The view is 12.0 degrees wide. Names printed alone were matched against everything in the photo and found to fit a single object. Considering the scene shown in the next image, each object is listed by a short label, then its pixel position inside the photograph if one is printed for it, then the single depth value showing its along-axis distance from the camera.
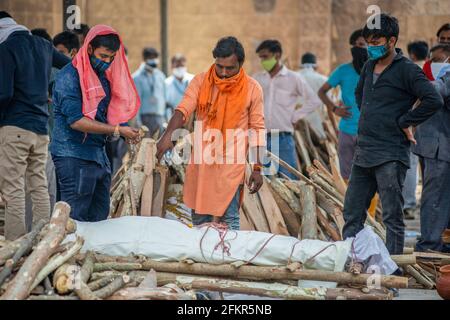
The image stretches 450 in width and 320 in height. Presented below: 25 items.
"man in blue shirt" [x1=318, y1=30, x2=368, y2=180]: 23.72
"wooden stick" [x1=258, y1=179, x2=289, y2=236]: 19.37
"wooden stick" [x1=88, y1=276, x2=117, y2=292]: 14.24
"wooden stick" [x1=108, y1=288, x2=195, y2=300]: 13.96
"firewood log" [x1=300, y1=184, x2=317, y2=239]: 18.75
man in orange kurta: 17.43
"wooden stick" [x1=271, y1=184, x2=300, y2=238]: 19.65
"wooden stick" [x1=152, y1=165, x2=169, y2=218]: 19.73
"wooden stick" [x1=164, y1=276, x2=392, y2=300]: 14.94
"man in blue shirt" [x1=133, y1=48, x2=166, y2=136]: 34.45
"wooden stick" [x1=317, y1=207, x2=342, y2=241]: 19.19
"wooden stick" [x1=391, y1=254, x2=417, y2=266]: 16.55
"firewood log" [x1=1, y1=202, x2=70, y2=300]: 13.43
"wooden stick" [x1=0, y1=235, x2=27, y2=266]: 14.32
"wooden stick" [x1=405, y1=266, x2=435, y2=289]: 17.19
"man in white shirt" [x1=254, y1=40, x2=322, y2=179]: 24.99
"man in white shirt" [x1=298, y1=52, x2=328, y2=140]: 28.91
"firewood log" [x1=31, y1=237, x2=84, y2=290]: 14.03
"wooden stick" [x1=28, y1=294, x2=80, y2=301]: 13.59
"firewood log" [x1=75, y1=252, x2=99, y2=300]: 13.73
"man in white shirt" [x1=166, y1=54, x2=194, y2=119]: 36.32
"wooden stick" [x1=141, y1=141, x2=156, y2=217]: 19.33
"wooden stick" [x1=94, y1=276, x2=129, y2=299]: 13.88
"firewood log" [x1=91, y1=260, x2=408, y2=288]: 15.25
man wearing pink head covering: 15.97
